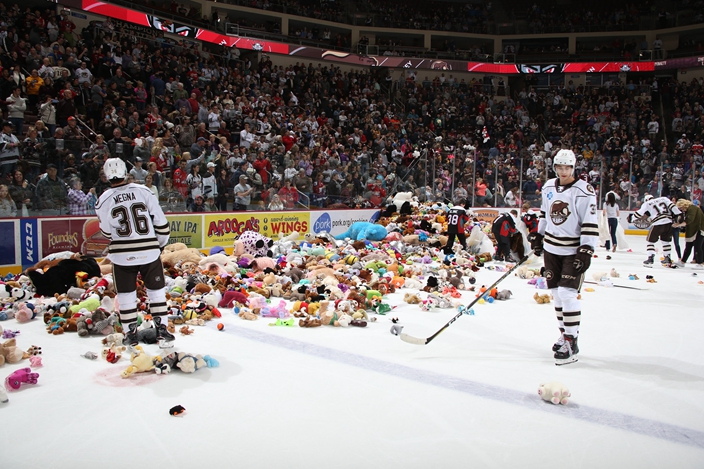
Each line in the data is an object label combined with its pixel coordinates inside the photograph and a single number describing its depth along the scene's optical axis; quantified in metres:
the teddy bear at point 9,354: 4.42
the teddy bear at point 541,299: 7.22
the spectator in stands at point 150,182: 9.66
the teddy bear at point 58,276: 6.89
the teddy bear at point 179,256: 8.30
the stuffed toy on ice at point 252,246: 9.55
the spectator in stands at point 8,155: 8.23
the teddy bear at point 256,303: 6.38
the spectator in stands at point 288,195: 12.35
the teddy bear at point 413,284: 8.08
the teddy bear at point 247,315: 6.15
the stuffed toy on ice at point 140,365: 4.16
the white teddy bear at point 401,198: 14.91
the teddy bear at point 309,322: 5.80
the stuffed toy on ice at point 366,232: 12.06
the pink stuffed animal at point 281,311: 6.21
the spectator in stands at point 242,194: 11.36
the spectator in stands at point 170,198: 9.98
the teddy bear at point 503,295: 7.49
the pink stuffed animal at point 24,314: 5.85
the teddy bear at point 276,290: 7.19
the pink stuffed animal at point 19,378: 3.86
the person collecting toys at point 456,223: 11.09
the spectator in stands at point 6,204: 8.15
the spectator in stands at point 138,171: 9.46
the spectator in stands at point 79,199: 8.87
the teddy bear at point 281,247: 9.95
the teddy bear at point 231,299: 6.68
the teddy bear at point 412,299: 7.04
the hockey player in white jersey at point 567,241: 4.62
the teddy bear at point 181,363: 4.27
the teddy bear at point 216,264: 7.96
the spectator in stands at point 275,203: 12.10
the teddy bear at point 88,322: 5.32
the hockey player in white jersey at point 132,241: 4.70
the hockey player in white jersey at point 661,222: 10.53
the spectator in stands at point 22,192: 8.30
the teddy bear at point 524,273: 9.23
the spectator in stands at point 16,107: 10.55
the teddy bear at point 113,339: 4.96
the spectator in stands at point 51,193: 8.56
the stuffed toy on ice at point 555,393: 3.70
